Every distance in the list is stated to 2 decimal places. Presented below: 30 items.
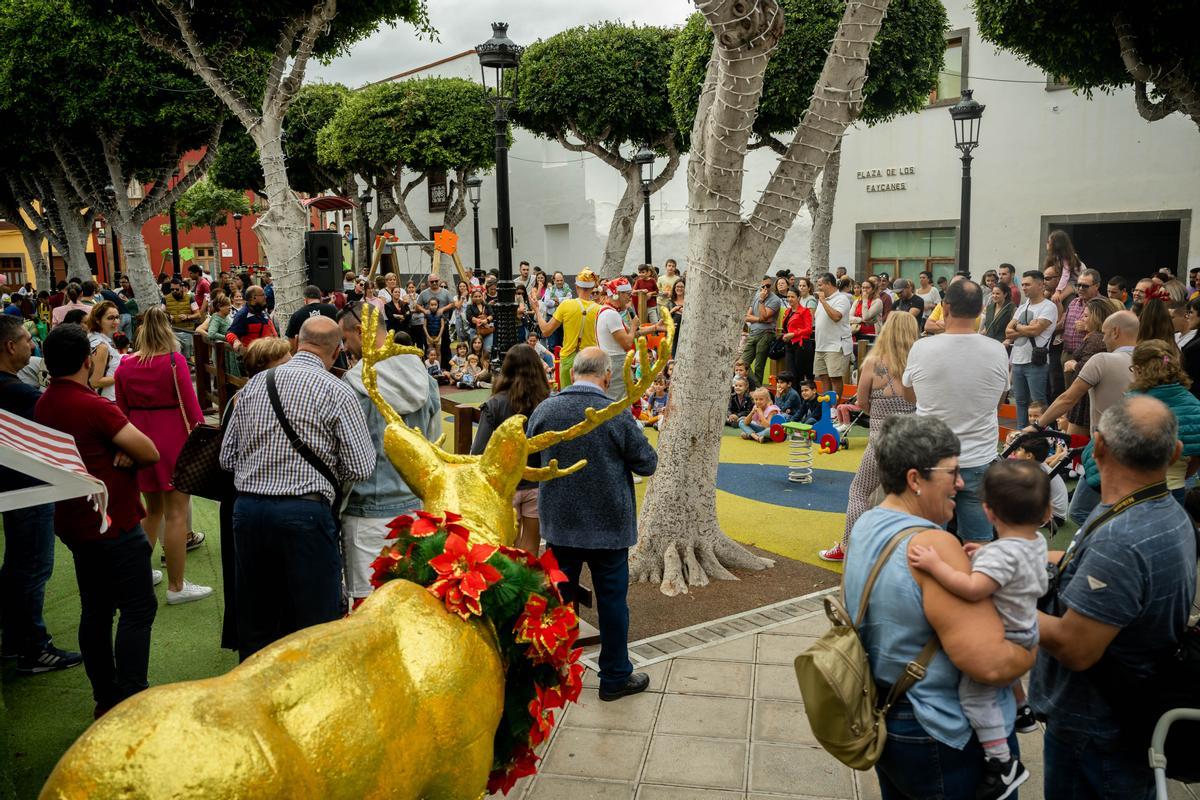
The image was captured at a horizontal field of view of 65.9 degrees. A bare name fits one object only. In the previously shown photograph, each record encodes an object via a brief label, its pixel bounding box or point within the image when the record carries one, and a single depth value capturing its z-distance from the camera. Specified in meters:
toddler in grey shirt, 2.53
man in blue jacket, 4.74
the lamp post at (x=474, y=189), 30.01
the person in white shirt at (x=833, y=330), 12.57
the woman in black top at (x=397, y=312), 16.44
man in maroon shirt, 4.44
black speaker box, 12.63
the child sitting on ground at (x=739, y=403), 12.91
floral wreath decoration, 2.65
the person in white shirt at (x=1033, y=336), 10.27
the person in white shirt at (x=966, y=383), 5.59
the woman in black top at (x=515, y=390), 5.76
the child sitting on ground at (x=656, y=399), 12.98
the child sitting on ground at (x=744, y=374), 13.04
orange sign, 18.83
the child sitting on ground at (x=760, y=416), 12.11
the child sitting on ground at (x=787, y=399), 12.23
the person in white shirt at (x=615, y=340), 9.44
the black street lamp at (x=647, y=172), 21.70
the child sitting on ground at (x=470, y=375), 16.70
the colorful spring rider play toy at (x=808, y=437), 9.92
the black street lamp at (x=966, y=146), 14.25
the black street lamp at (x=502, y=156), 11.48
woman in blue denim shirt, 2.55
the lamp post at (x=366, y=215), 33.50
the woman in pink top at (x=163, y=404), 6.13
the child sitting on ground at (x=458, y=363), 16.92
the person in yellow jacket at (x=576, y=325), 9.63
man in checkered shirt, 4.21
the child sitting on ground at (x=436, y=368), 16.81
